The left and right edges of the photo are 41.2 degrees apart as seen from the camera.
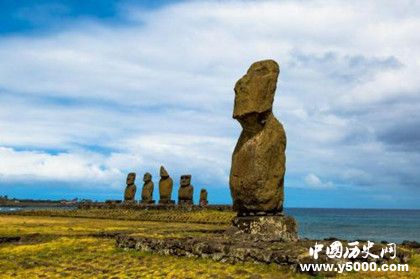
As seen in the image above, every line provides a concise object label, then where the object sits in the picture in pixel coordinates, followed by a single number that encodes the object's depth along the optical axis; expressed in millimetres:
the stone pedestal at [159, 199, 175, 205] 46219
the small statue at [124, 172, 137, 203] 50562
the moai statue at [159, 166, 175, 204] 46062
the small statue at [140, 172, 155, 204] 48375
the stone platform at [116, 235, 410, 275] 12766
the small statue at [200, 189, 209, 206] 47716
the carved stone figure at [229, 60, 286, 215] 17578
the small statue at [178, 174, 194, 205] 44719
